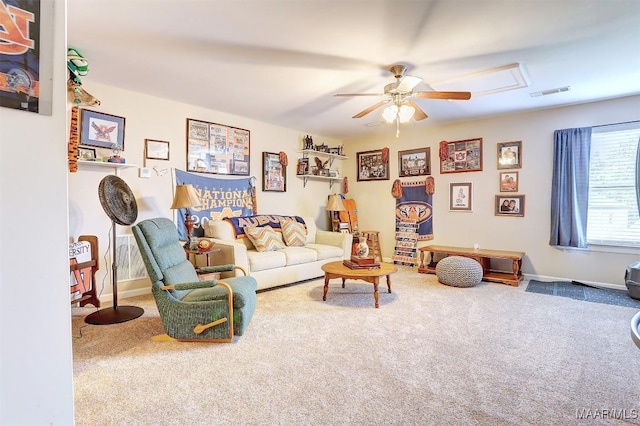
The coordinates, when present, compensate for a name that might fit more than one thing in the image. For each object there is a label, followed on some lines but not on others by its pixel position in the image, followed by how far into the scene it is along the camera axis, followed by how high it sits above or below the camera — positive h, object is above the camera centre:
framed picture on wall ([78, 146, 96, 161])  3.33 +0.60
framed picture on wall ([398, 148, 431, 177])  5.57 +0.90
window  3.94 +0.34
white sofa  3.67 -0.58
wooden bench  4.30 -0.69
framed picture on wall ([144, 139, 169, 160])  3.87 +0.76
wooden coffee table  3.29 -0.65
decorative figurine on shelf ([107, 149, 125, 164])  3.49 +0.58
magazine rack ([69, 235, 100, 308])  3.01 -0.62
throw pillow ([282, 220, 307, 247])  4.67 -0.33
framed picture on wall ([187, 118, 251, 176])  4.29 +0.90
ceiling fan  2.91 +1.12
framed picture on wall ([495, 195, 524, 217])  4.70 +0.12
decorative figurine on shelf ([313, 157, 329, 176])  5.94 +0.89
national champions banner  4.20 +0.18
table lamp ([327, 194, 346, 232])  5.87 +0.08
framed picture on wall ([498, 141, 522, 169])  4.69 +0.87
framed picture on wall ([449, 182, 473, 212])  5.15 +0.26
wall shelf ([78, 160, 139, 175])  3.35 +0.49
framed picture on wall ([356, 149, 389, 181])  6.08 +0.91
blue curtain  4.18 +0.36
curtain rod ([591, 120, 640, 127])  3.90 +1.14
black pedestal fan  2.90 -0.03
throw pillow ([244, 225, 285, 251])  4.20 -0.36
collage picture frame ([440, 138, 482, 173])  5.05 +0.93
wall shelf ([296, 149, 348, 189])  5.76 +1.05
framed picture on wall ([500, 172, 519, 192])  4.73 +0.47
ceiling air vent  3.60 +1.42
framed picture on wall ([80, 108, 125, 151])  3.38 +0.88
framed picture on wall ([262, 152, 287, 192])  5.16 +0.63
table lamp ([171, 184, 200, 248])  3.76 +0.15
